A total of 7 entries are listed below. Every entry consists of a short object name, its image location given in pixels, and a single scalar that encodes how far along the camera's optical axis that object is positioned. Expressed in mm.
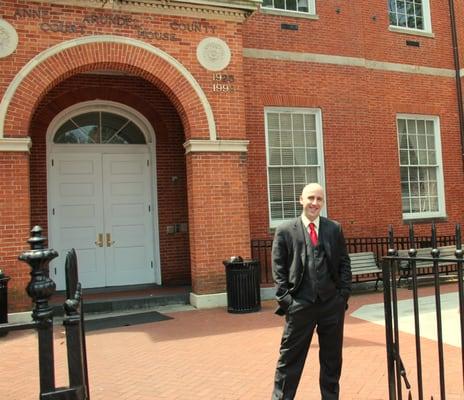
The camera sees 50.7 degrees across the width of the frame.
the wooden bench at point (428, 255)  11141
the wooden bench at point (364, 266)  10547
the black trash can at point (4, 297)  7605
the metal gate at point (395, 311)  3168
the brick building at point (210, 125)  8516
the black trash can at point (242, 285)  8680
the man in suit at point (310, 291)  3902
